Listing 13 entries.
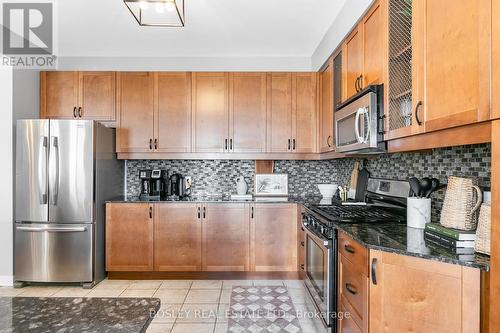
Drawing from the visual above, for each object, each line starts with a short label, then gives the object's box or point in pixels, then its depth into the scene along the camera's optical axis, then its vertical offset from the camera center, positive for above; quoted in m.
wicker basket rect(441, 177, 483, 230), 1.44 -0.19
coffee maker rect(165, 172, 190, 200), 3.76 -0.28
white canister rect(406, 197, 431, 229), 1.83 -0.28
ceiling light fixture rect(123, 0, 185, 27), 2.04 +1.33
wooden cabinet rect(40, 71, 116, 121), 3.62 +0.80
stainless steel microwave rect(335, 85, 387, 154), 1.94 +0.28
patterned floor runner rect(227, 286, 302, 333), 2.43 -1.28
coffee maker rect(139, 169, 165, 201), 3.66 -0.23
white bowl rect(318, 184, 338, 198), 3.54 -0.29
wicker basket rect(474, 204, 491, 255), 1.26 -0.28
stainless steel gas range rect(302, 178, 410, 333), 2.07 -0.47
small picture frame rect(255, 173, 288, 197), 3.87 -0.25
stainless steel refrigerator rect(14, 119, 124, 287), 3.14 -0.37
